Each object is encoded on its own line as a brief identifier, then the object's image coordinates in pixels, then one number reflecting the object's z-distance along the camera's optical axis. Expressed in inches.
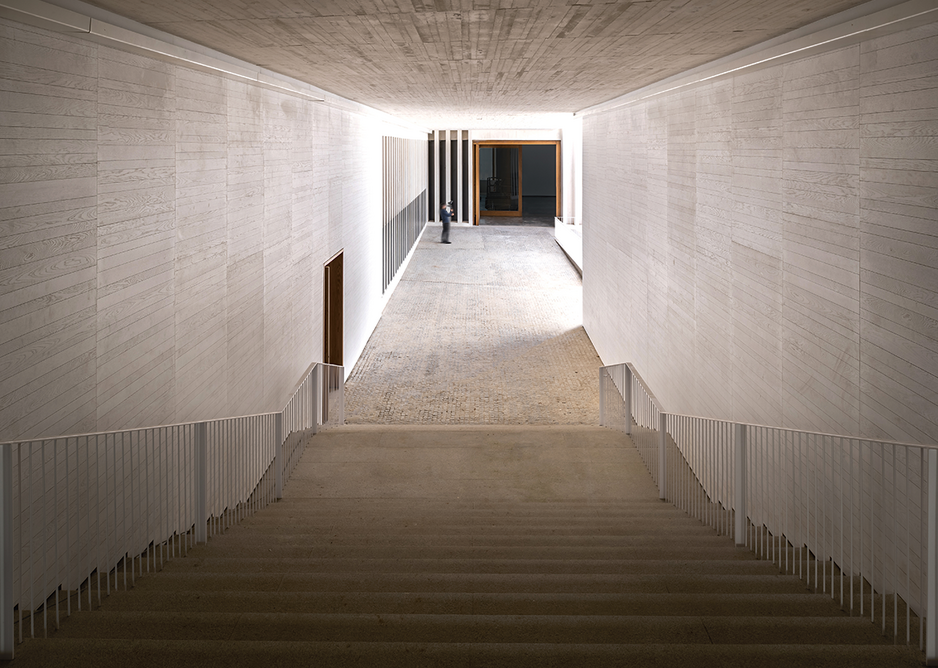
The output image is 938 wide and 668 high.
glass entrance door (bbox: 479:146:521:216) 1348.4
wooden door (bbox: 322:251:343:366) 405.1
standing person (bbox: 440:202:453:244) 1002.1
